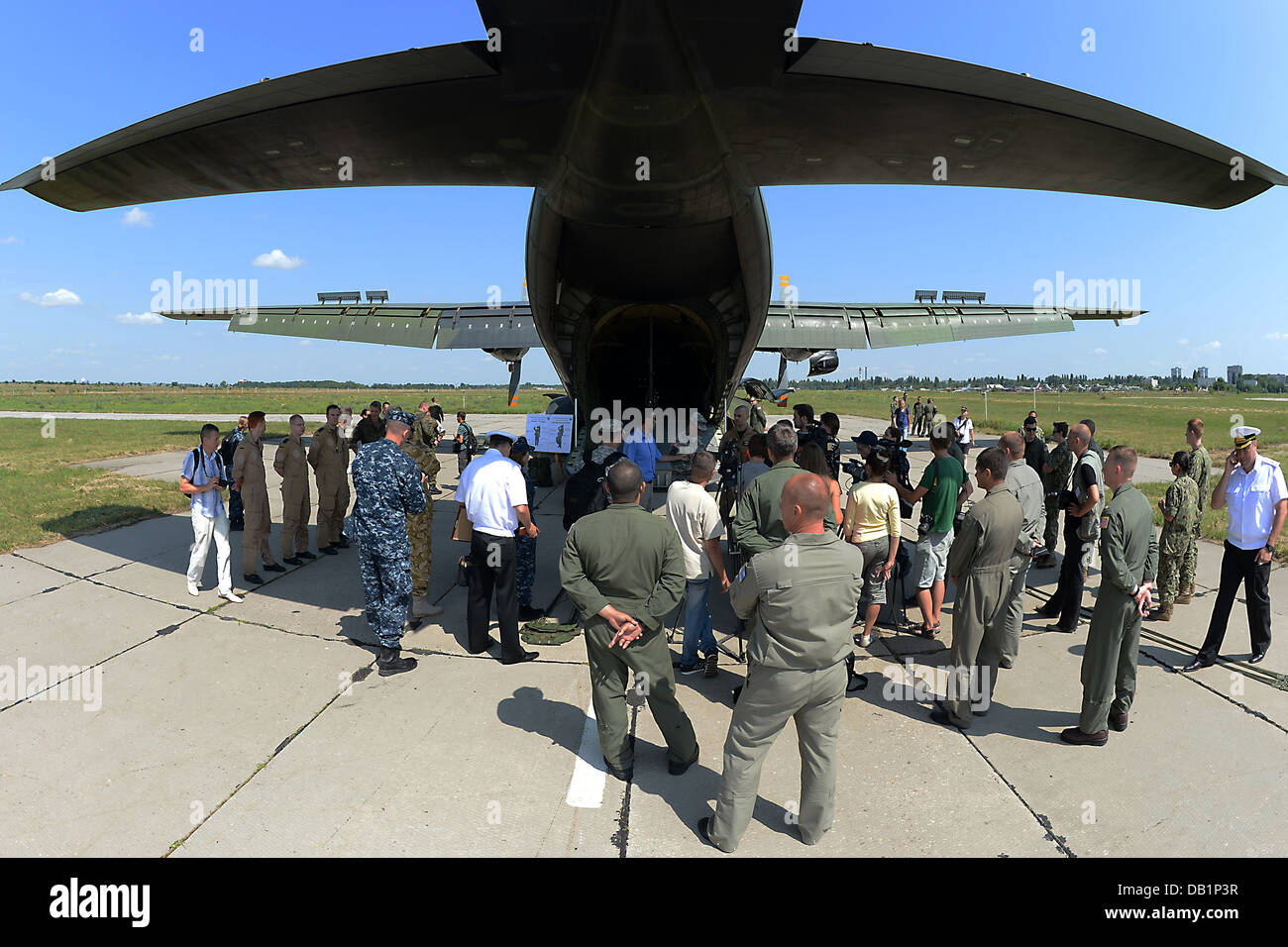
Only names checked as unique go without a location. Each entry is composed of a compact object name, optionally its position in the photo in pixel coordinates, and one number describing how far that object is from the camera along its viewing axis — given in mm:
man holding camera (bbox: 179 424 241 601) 6145
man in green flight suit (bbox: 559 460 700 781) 3428
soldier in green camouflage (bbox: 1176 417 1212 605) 6000
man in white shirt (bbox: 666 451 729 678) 4520
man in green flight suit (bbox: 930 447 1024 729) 3998
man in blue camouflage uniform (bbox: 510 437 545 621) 6141
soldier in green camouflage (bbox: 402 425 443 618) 6242
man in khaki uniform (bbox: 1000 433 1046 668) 4762
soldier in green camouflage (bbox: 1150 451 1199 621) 5938
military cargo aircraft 3795
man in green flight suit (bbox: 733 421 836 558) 4191
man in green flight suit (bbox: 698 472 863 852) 2791
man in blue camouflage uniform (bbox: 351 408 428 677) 4996
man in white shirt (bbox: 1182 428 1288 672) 4852
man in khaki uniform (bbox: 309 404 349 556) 7758
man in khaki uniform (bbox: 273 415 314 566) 7406
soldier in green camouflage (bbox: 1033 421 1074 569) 7632
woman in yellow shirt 5168
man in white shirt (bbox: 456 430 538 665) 5172
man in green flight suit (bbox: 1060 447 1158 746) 3768
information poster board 8555
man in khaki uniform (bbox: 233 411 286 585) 6777
